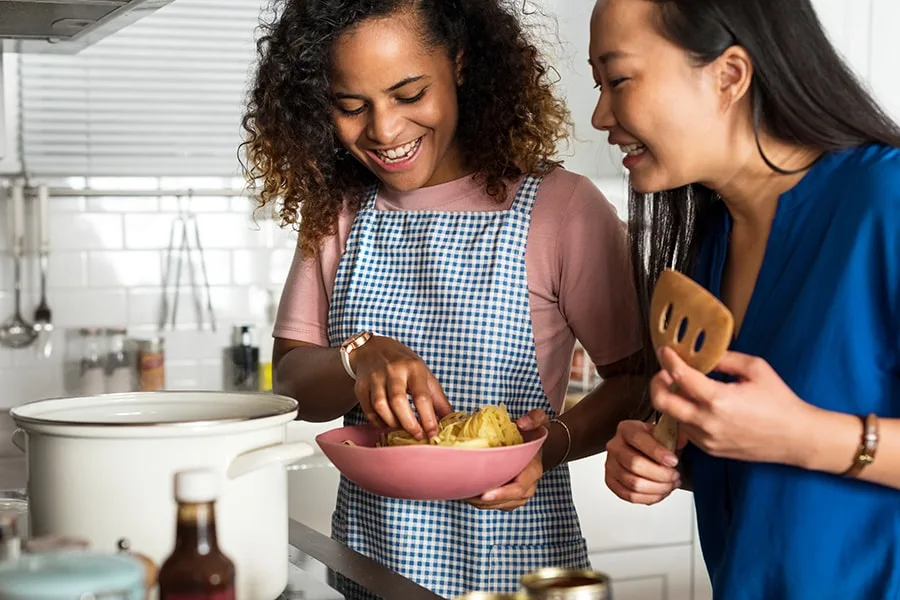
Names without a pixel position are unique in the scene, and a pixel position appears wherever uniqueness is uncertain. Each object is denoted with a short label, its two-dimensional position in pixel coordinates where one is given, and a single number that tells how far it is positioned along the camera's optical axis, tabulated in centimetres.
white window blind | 329
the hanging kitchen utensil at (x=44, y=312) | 329
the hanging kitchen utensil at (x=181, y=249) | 348
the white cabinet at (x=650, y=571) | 316
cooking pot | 99
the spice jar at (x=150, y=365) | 333
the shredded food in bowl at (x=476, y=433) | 147
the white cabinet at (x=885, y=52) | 365
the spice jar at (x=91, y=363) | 333
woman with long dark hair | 116
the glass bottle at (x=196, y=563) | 76
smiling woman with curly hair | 169
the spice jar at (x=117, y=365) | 334
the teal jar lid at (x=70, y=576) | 65
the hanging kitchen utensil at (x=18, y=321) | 327
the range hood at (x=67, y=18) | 192
